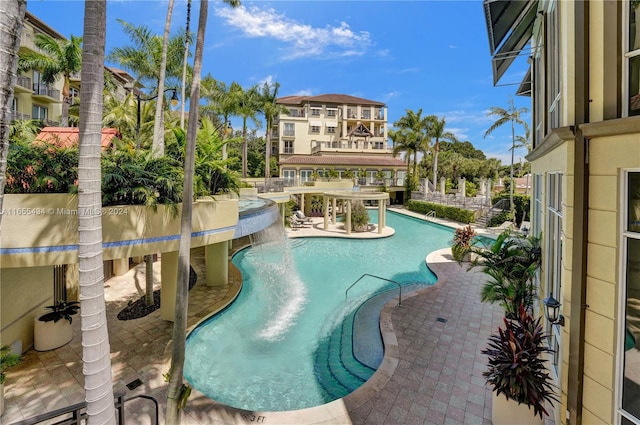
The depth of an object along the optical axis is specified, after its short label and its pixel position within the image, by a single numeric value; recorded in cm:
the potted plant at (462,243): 1490
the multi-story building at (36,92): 2411
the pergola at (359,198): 2302
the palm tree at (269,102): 3297
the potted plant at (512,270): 738
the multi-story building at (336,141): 4009
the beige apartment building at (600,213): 344
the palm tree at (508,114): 2923
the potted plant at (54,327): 761
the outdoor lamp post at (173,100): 1081
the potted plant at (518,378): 476
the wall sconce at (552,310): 461
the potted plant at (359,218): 2452
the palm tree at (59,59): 1786
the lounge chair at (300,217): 2791
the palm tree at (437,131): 3981
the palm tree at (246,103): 2952
